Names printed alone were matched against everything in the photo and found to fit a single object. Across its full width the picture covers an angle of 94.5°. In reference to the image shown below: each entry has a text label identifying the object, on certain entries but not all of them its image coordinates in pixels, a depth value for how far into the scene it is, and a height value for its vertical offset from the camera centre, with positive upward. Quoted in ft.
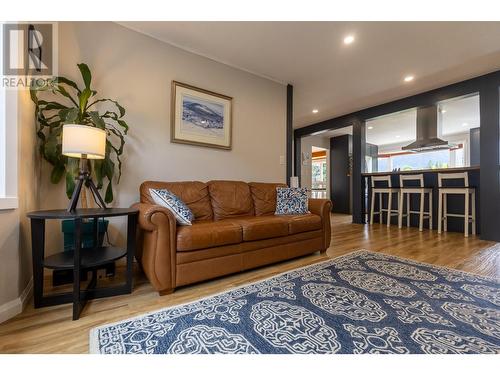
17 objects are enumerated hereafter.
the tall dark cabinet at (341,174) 22.84 +1.38
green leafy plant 6.06 +1.77
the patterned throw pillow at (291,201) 9.21 -0.58
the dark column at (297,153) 22.45 +3.35
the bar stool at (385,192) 15.49 -0.34
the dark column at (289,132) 12.43 +2.98
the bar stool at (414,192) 13.93 -0.57
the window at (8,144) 4.61 +0.85
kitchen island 12.71 -0.58
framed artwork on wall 8.98 +2.88
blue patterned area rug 3.69 -2.53
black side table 4.63 -1.60
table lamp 5.15 +0.97
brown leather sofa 5.51 -1.33
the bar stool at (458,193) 12.20 -0.52
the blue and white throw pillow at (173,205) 6.26 -0.50
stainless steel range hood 16.31 +4.03
